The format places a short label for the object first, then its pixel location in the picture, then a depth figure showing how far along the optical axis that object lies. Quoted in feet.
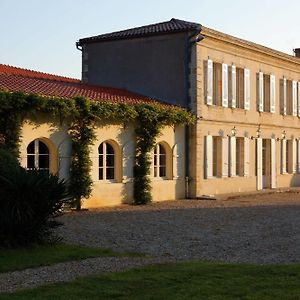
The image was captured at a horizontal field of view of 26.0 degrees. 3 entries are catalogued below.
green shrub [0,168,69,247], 34.55
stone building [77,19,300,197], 74.02
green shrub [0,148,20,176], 36.29
